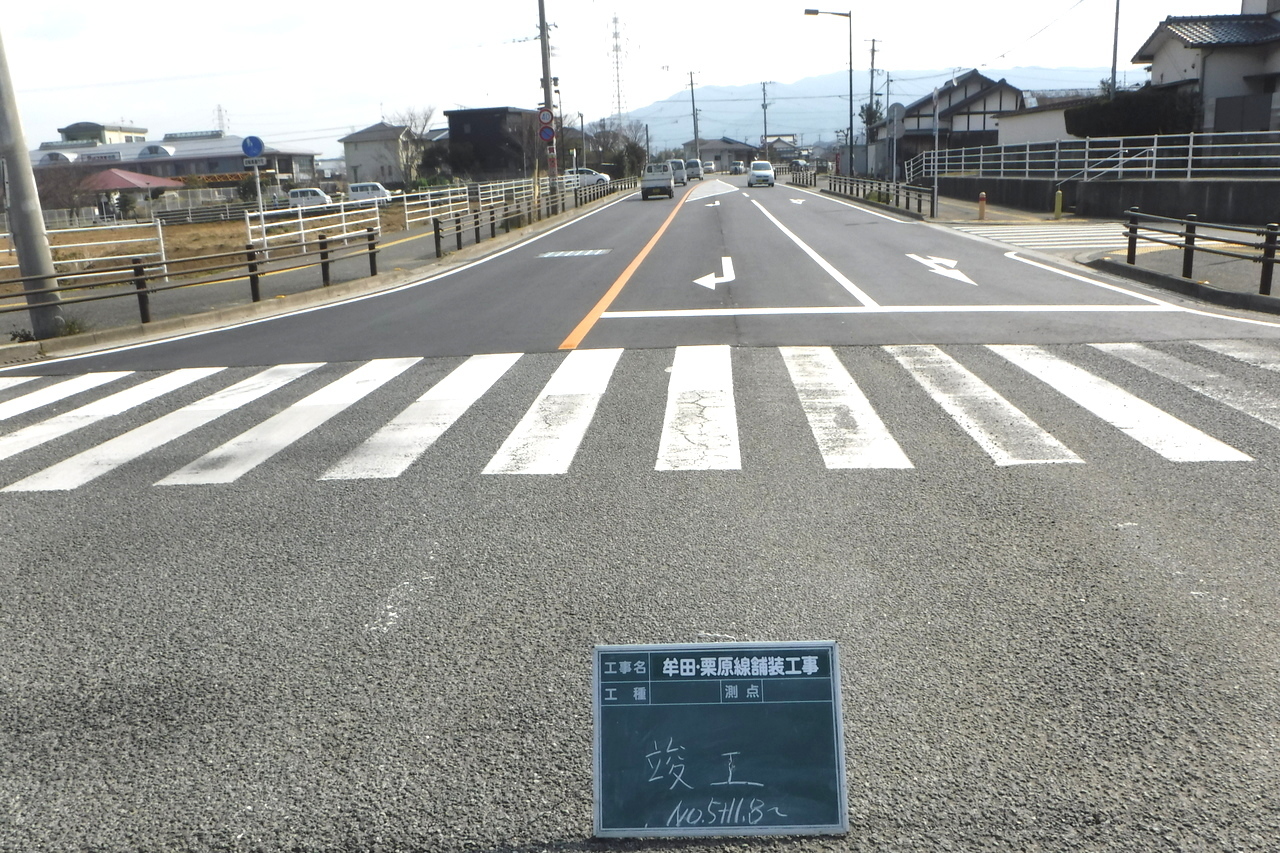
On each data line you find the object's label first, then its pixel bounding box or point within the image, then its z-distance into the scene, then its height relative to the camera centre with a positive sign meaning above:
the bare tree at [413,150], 98.38 +2.73
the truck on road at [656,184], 57.19 -1.06
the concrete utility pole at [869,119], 90.15 +3.25
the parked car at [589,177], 72.50 -0.62
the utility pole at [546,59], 35.06 +3.73
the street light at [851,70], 54.19 +4.88
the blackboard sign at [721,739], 2.83 -1.54
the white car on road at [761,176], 68.19 -1.13
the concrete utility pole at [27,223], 13.94 -0.29
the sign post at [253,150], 24.00 +0.86
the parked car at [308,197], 53.31 -0.62
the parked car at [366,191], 54.84 -0.50
